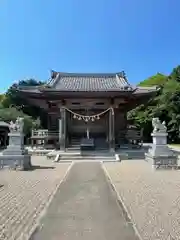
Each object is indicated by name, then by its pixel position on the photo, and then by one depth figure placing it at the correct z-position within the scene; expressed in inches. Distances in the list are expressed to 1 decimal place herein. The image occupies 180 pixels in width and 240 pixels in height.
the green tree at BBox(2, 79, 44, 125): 1115.4
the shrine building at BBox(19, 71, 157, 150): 457.9
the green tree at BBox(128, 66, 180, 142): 815.6
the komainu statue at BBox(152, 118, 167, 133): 300.2
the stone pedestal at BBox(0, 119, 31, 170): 295.1
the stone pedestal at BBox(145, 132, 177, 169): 290.4
